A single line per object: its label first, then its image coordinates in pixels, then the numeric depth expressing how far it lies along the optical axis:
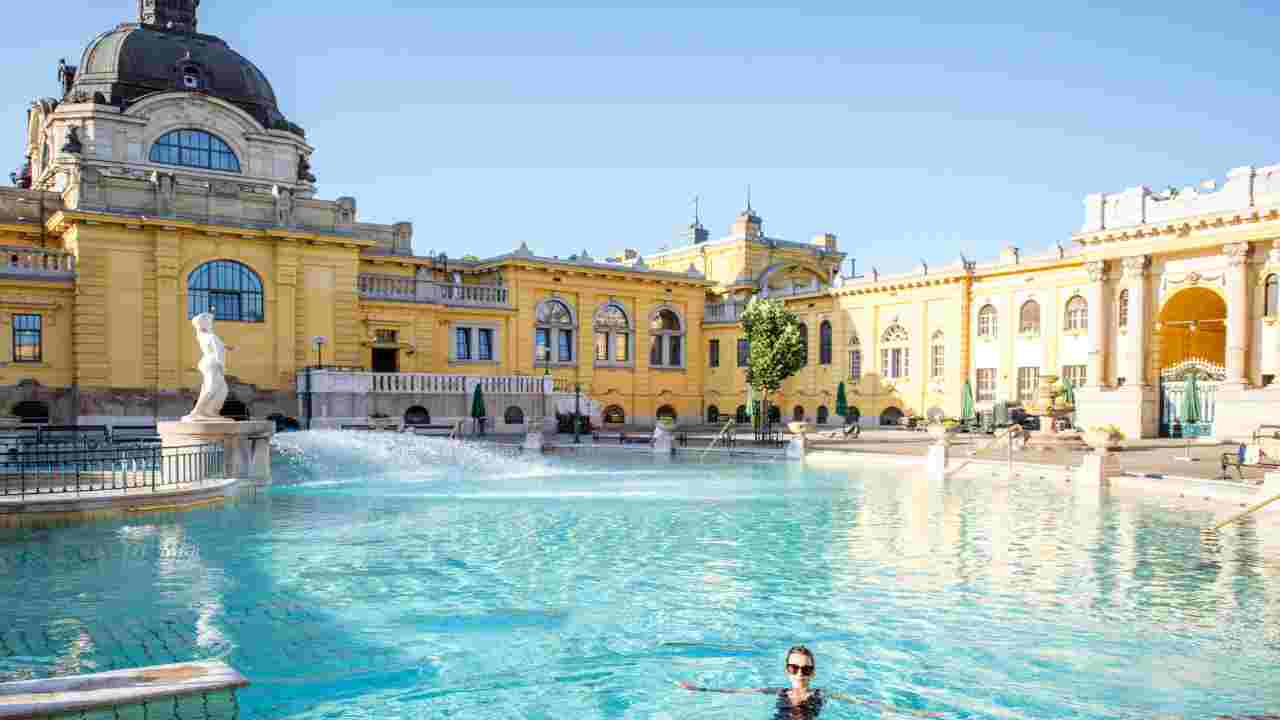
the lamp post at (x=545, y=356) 52.41
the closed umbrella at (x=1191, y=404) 36.56
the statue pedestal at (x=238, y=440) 20.92
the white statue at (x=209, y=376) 21.14
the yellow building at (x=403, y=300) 38.44
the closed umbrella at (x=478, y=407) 41.84
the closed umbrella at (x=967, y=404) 42.59
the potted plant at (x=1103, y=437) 27.72
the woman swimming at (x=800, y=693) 7.70
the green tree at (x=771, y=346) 50.38
